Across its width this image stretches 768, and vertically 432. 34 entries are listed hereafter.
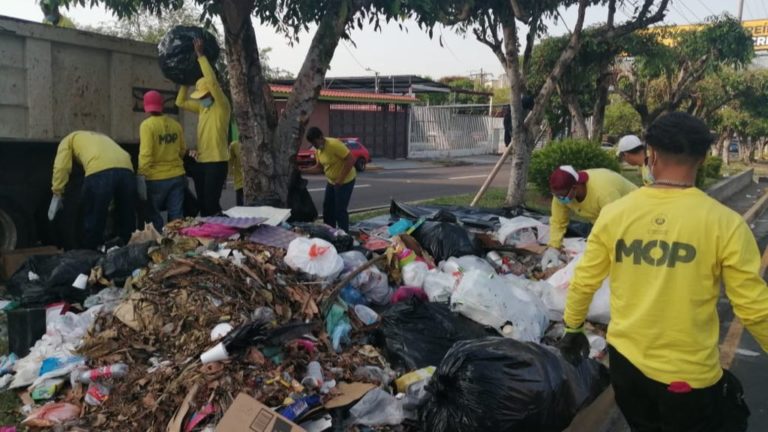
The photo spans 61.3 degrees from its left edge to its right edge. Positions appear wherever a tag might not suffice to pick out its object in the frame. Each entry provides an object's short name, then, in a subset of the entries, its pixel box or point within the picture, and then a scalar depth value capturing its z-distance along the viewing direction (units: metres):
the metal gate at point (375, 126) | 26.05
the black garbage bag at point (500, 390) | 2.88
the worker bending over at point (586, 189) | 4.98
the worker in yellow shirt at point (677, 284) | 2.05
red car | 19.03
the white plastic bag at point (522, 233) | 6.32
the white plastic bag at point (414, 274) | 4.91
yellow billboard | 54.24
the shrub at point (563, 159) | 11.62
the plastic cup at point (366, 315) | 4.24
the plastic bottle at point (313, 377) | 3.24
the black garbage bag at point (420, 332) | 3.81
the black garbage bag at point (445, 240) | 5.66
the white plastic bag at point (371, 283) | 4.65
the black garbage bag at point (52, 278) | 4.55
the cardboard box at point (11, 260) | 5.51
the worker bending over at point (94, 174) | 5.42
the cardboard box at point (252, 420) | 2.77
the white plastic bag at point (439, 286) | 4.70
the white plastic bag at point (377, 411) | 3.13
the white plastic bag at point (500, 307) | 4.14
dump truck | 5.52
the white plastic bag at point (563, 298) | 4.50
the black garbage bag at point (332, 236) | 5.25
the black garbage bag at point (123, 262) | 4.58
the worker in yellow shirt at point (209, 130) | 6.01
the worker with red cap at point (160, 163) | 5.84
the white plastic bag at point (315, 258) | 4.41
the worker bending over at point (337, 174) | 7.28
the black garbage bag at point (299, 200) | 6.70
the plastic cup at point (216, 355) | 3.19
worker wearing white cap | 5.89
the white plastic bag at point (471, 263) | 5.21
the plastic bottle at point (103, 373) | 3.31
